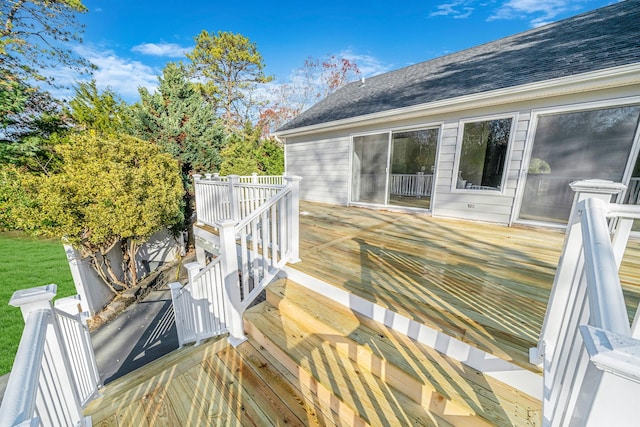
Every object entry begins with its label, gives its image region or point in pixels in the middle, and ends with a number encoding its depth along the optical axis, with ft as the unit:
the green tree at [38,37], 21.26
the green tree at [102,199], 12.12
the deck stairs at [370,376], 4.27
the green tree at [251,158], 31.09
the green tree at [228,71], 44.27
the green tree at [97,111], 22.27
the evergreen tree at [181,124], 22.09
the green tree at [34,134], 17.37
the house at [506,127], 10.79
